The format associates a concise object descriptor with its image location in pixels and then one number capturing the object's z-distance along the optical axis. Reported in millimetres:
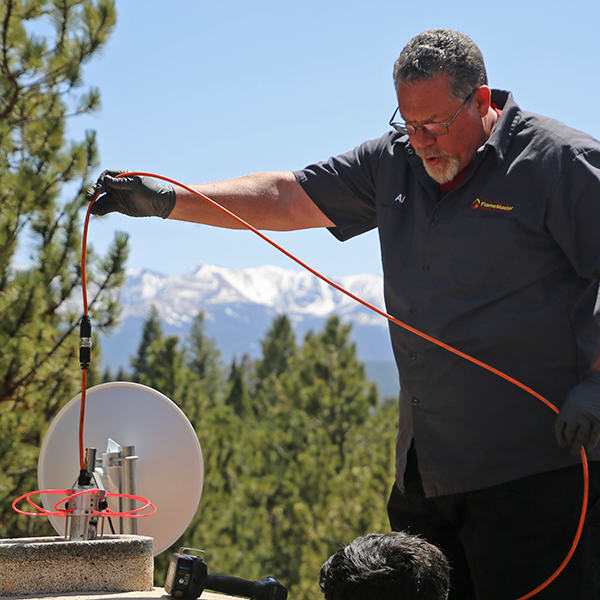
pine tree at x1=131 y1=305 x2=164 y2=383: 49844
